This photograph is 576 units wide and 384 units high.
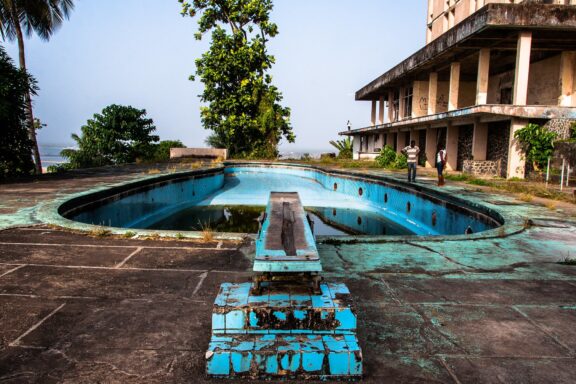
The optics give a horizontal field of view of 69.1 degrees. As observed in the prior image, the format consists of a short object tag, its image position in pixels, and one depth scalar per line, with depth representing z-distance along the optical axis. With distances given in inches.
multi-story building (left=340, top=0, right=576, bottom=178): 586.9
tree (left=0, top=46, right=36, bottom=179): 456.1
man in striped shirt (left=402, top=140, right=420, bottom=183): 540.5
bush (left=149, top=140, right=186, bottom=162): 1164.5
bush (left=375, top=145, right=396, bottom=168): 951.6
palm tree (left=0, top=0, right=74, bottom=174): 751.7
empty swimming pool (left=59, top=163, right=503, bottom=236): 386.9
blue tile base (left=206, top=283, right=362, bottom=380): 96.4
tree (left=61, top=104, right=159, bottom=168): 1087.0
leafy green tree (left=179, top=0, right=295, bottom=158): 1227.2
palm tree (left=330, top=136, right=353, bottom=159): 1437.0
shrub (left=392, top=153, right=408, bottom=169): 901.2
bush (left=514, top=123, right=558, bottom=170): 571.8
